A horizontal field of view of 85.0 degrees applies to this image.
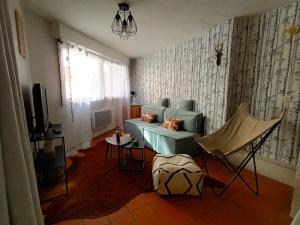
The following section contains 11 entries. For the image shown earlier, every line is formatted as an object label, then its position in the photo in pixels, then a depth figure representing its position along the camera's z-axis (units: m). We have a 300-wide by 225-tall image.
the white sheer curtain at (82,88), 3.12
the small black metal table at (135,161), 2.58
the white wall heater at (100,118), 4.07
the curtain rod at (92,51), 2.88
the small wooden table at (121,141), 2.56
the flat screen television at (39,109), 1.72
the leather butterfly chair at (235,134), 2.04
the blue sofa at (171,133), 2.81
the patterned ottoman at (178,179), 1.93
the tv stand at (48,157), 1.88
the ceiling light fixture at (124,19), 2.22
